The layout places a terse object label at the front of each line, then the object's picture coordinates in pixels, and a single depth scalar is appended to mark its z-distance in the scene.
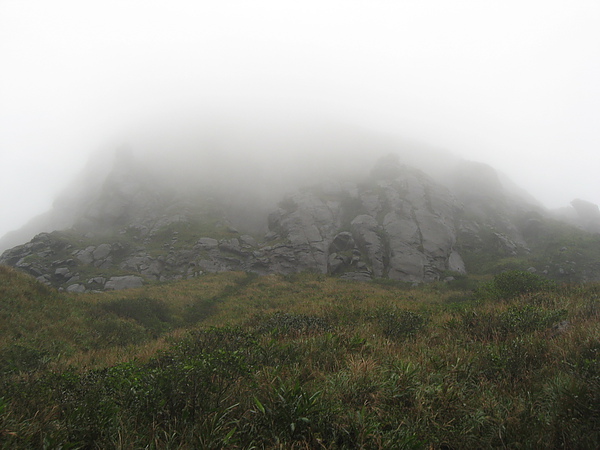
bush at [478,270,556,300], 15.38
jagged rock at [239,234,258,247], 50.96
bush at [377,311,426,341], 9.86
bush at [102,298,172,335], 18.66
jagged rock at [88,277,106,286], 34.22
